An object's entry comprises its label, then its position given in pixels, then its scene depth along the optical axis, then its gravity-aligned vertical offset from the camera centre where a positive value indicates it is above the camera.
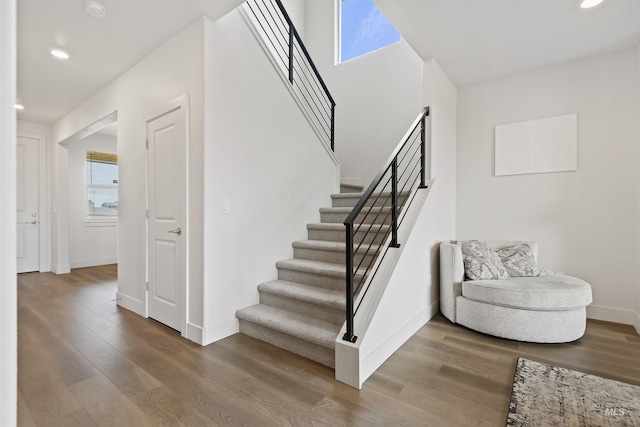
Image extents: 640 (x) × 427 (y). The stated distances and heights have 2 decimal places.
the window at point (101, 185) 6.35 +0.53
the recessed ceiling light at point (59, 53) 3.09 +1.60
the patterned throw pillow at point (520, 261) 3.09 -0.51
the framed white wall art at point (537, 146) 3.31 +0.74
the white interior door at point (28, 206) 5.47 +0.07
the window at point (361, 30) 4.79 +2.94
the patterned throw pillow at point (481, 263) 2.98 -0.51
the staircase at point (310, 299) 2.35 -0.76
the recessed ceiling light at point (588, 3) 2.34 +1.60
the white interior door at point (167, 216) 2.74 -0.05
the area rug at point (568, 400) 1.63 -1.09
